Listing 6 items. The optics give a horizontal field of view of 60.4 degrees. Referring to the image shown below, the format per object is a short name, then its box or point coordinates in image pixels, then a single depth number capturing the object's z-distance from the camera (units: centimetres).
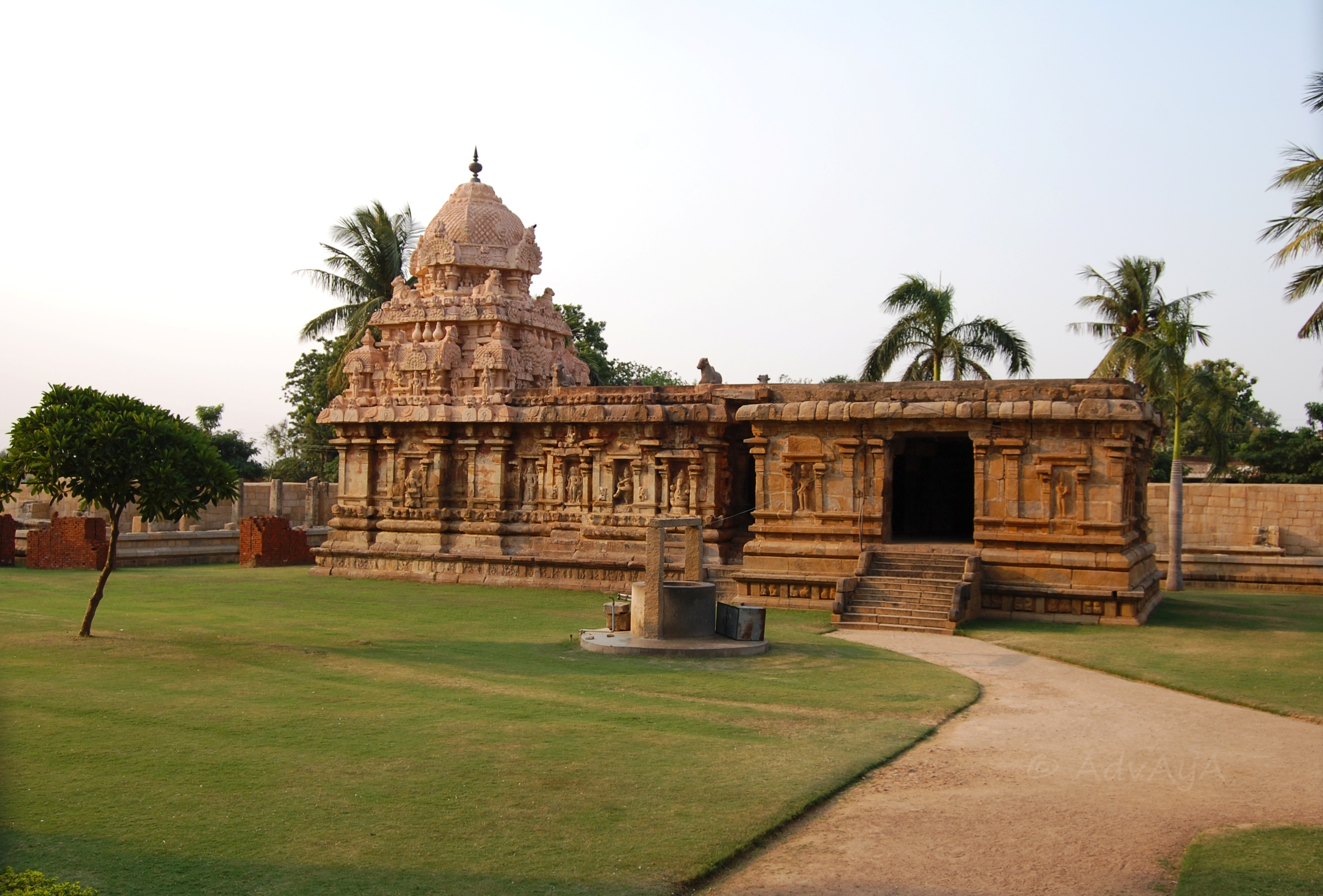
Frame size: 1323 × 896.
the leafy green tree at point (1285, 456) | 3033
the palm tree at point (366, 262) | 2922
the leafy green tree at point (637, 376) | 4388
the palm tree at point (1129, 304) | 2325
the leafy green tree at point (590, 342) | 3831
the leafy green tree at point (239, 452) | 4300
